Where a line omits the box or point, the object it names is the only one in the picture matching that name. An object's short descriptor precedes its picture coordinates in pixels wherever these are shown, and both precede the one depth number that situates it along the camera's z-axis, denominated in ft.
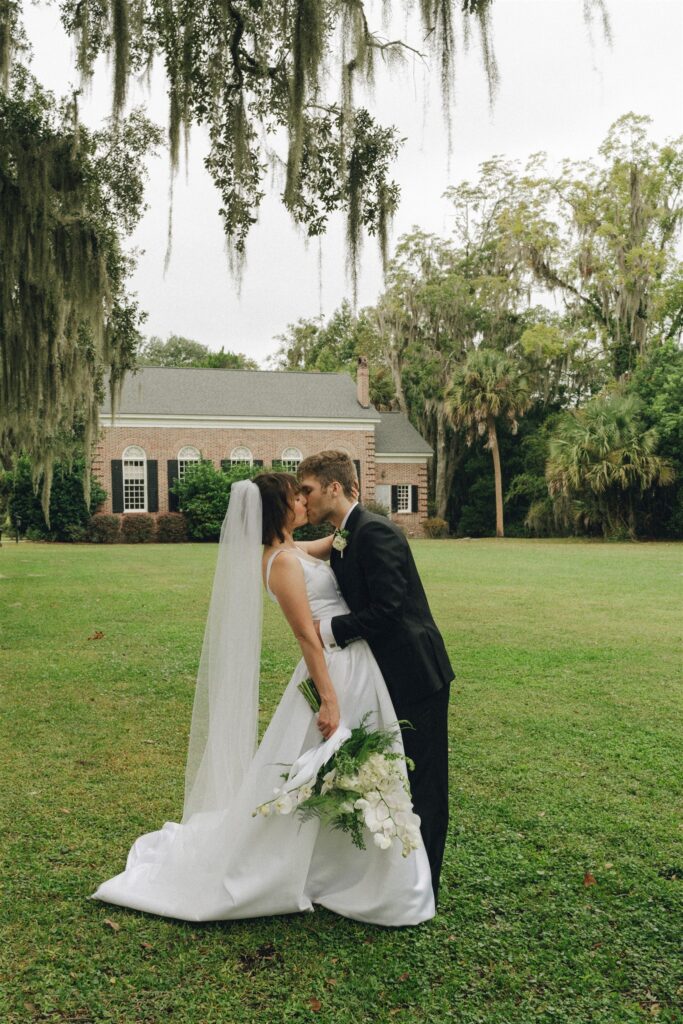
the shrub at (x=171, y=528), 84.12
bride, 9.52
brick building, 88.38
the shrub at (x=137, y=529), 83.35
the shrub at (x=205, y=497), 83.10
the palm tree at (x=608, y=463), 78.23
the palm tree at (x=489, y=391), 92.32
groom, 9.58
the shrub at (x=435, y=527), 99.35
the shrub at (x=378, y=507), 84.29
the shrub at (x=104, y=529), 82.48
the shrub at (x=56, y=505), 79.41
